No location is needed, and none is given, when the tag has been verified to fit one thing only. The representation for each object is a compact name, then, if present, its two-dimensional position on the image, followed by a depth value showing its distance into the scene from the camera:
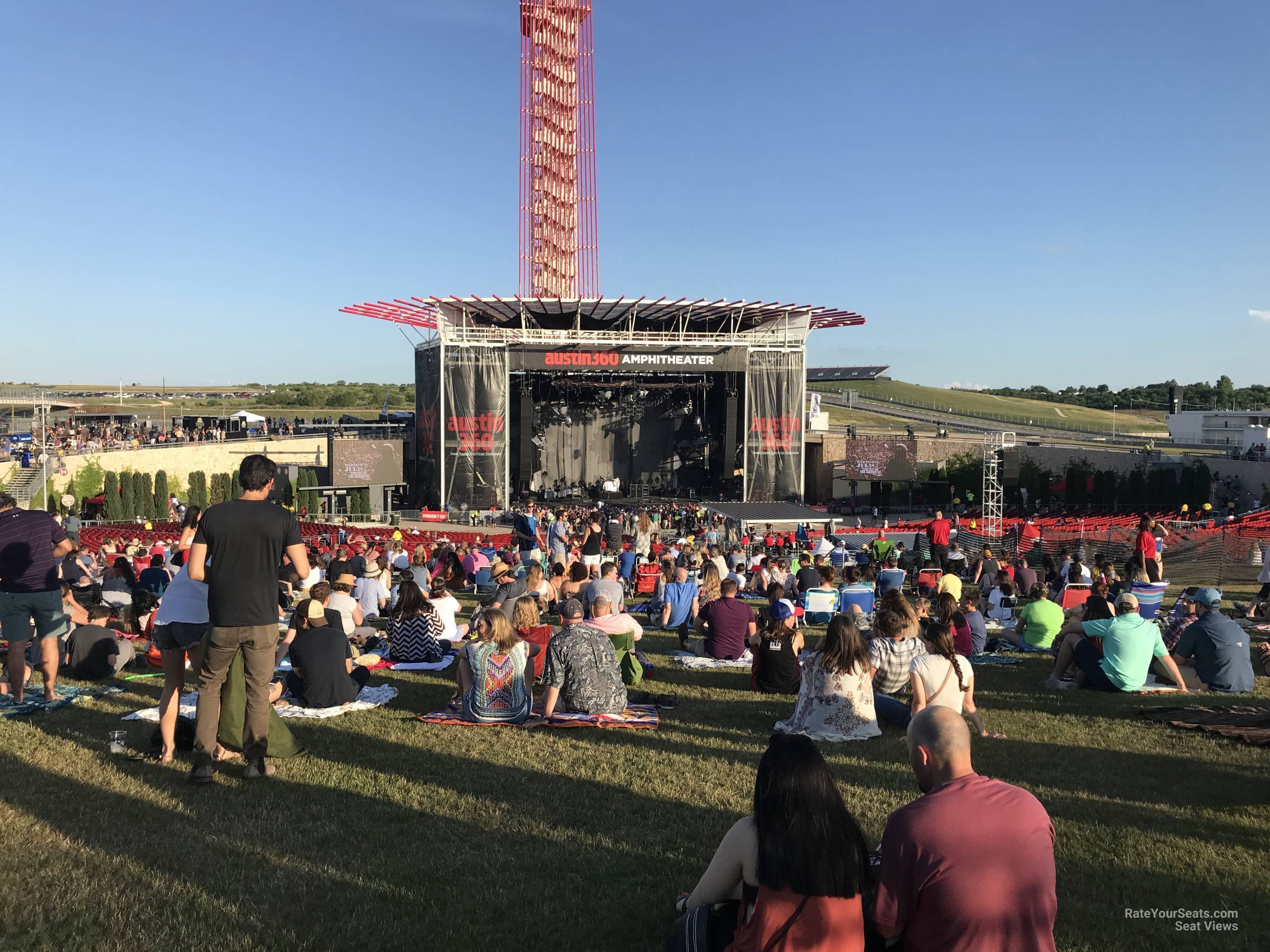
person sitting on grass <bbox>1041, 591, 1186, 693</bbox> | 7.41
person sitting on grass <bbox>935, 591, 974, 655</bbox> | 7.74
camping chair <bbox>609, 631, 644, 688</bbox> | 7.65
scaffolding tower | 27.34
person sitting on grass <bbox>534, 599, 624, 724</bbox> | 6.41
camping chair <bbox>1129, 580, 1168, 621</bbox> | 10.41
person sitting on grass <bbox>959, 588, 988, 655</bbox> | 9.28
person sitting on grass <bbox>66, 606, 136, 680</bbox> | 7.54
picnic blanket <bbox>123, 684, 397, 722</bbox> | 6.39
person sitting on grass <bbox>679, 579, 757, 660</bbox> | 8.84
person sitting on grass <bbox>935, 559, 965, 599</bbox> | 10.65
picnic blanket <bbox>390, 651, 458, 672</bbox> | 8.35
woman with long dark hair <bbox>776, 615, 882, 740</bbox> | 5.97
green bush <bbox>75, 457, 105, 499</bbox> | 32.91
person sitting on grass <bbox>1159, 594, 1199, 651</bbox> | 8.70
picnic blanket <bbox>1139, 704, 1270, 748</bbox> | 6.00
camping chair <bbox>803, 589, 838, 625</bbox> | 11.31
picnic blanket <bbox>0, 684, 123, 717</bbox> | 6.46
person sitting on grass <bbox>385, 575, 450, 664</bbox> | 8.56
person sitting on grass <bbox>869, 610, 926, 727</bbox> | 6.78
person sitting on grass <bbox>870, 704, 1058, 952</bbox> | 2.75
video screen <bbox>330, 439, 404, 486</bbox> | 35.72
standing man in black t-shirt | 5.02
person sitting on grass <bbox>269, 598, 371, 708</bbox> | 6.60
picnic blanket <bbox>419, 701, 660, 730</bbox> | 6.37
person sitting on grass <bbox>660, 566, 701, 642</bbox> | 10.51
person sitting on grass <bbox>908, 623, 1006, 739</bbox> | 5.85
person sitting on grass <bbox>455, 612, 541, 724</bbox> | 6.44
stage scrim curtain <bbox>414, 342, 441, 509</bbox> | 36.91
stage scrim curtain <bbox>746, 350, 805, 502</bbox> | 37.53
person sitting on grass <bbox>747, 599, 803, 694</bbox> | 7.60
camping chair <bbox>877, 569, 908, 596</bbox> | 13.45
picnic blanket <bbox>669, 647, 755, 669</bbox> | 8.73
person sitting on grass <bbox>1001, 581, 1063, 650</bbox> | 9.58
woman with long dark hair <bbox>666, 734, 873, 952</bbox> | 2.76
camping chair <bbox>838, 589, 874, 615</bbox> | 10.48
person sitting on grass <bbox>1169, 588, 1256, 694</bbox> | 7.58
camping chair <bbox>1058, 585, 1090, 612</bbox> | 11.23
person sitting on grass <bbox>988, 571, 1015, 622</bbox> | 12.29
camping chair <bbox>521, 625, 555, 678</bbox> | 7.21
